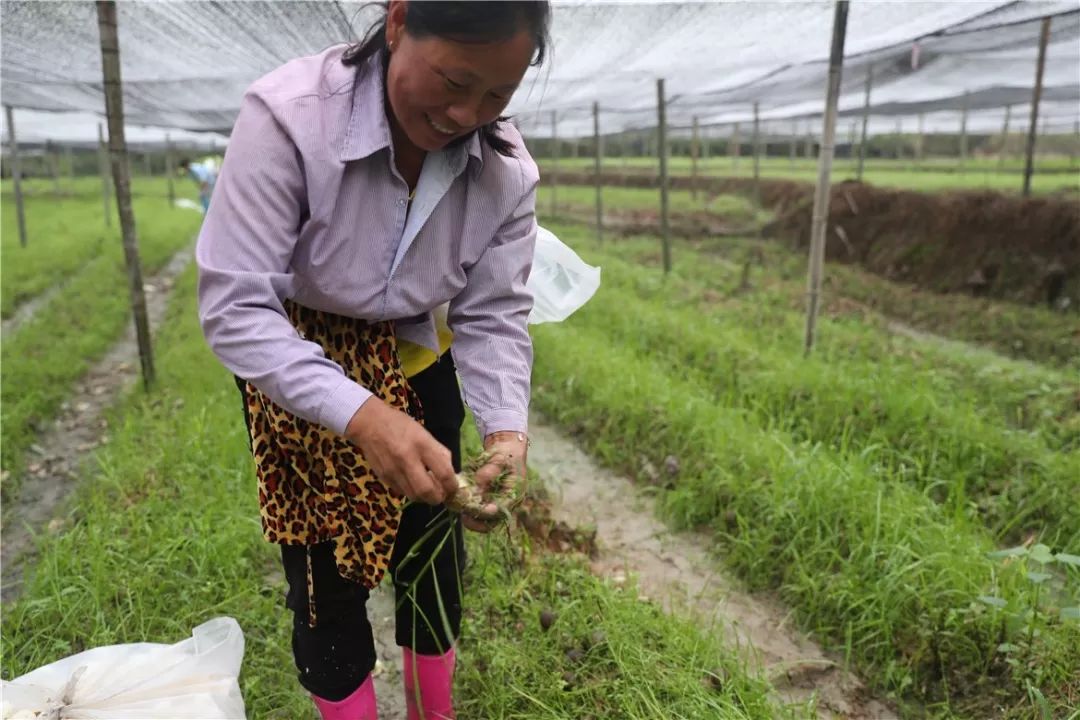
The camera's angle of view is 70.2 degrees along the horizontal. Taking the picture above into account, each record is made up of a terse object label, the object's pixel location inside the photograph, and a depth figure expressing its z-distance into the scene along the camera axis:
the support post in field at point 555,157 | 11.72
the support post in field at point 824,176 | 4.34
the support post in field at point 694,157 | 14.22
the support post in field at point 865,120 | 7.27
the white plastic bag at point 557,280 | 2.22
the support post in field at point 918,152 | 22.22
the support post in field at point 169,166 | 18.26
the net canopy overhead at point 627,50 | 4.25
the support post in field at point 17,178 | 9.83
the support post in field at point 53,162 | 19.27
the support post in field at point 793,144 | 20.67
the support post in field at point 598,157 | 9.76
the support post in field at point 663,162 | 7.51
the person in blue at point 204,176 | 12.12
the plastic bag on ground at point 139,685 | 1.48
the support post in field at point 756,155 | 11.01
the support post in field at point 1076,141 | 16.77
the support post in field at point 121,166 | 3.87
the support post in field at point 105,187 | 13.25
